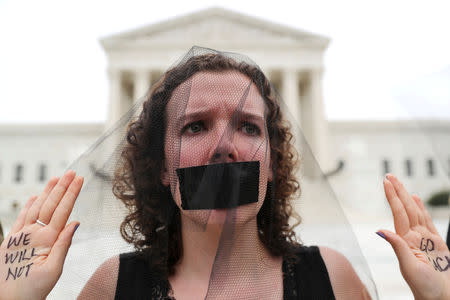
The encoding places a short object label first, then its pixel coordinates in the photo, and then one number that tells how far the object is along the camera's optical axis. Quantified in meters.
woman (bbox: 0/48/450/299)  0.43
